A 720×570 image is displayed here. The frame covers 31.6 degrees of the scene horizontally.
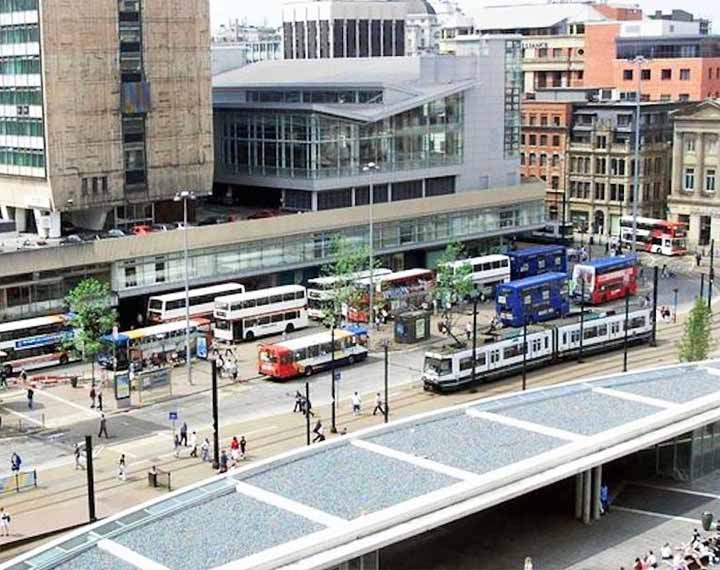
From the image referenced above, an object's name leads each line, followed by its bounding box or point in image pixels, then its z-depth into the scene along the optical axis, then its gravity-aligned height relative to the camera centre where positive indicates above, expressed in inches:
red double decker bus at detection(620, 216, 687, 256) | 4407.0 -475.7
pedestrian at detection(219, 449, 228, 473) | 2089.7 -589.3
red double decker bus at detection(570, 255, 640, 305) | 3531.0 -499.4
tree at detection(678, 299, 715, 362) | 2491.4 -466.1
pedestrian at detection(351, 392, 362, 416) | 2447.7 -583.2
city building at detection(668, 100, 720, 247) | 4537.4 -263.6
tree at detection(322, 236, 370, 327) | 3181.6 -458.2
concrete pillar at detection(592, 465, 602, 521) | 1726.1 -529.4
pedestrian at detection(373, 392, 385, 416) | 2455.6 -590.8
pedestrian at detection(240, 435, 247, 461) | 2165.7 -590.2
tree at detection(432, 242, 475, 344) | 3351.4 -488.7
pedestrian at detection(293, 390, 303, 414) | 2479.1 -586.3
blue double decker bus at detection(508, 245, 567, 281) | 3750.0 -478.1
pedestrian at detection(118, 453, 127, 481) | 2079.2 -598.7
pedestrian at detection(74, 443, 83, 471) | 2151.8 -598.6
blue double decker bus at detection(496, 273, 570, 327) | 3164.4 -502.8
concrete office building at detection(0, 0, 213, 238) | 3152.1 -18.7
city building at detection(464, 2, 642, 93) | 6225.4 +334.8
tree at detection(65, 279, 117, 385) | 2731.3 -473.5
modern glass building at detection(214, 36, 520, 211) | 3690.9 -91.0
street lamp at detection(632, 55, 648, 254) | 3867.6 -205.0
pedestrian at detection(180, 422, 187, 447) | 2234.3 -582.5
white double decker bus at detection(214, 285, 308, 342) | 3093.0 -519.3
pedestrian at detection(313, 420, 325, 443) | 2232.7 -582.7
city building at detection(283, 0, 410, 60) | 5782.5 +332.0
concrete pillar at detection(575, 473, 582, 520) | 1737.2 -540.8
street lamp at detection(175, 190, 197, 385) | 2721.5 -476.0
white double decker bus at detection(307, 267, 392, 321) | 3277.6 -494.6
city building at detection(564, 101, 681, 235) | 4704.7 -233.2
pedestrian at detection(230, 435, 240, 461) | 2143.9 -587.8
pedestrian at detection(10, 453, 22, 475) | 2082.8 -588.6
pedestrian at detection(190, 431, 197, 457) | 2216.2 -601.5
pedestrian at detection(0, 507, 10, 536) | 1831.9 -602.3
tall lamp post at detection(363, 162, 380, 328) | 3257.9 -345.7
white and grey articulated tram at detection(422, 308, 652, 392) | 2615.7 -539.1
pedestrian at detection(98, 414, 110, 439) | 2341.3 -599.3
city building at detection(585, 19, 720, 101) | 5516.7 +173.8
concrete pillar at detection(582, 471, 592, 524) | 1726.3 -537.5
